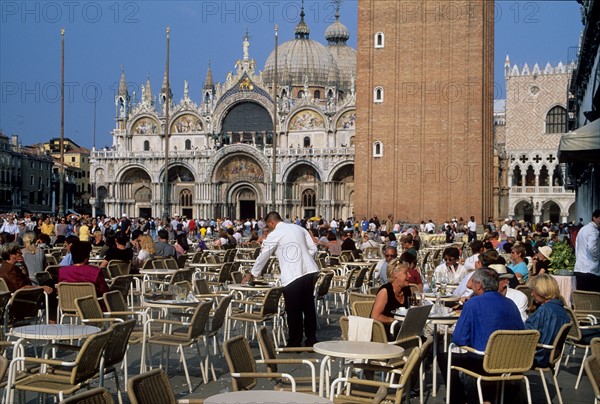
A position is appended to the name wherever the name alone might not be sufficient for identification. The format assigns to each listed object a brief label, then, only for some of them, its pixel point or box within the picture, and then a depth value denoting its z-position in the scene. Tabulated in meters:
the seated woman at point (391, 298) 7.55
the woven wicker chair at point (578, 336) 7.96
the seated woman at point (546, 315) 6.94
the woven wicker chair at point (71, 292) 8.62
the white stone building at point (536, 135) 58.31
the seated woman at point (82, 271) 8.86
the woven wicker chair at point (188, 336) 7.66
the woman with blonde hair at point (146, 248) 14.76
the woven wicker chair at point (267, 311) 9.14
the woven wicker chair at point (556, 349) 6.79
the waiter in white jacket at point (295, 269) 8.98
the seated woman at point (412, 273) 9.12
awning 11.02
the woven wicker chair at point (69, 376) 5.61
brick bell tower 38.09
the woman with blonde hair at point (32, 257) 11.09
